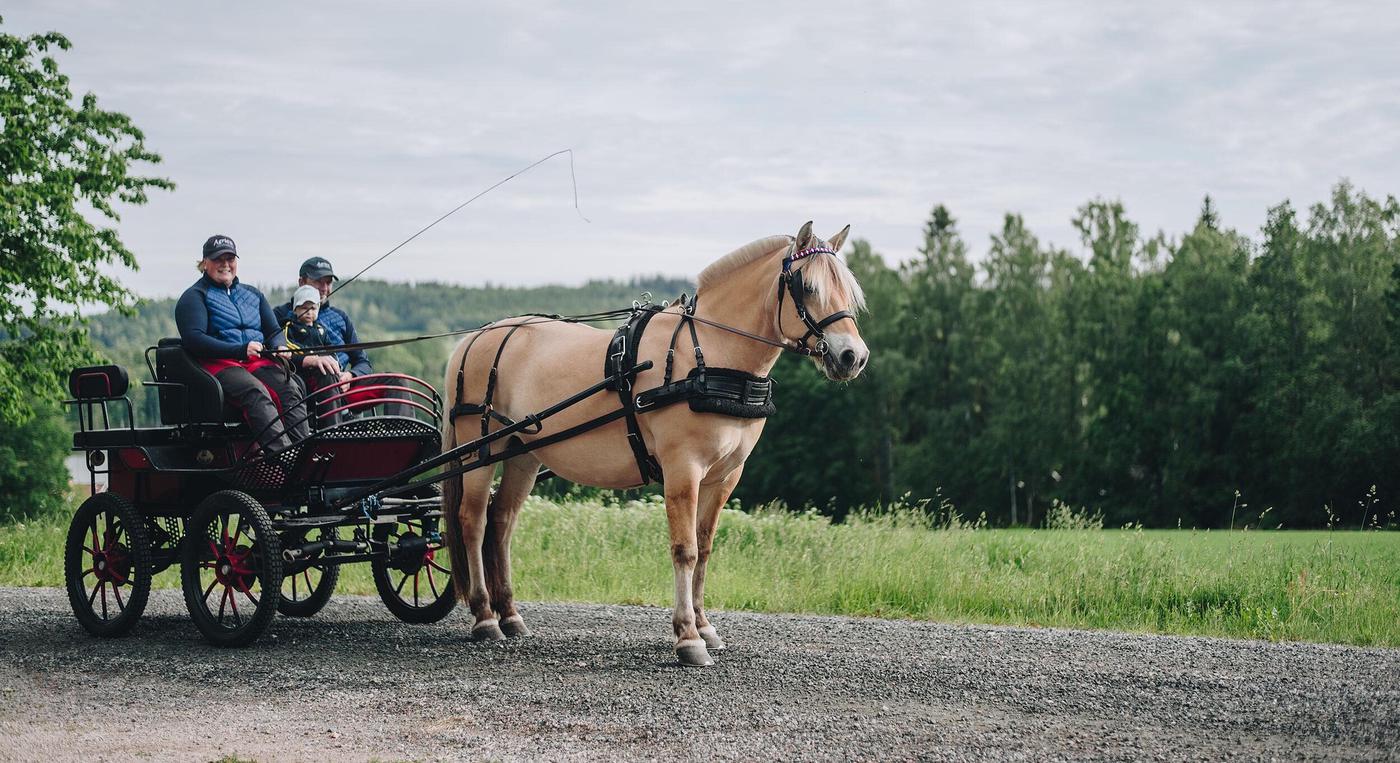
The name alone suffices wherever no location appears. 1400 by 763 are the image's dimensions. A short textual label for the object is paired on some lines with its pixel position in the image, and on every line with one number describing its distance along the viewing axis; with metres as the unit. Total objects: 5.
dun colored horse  6.88
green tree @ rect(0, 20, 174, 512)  23.88
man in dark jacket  9.62
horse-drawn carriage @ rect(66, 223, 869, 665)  7.05
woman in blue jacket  8.17
